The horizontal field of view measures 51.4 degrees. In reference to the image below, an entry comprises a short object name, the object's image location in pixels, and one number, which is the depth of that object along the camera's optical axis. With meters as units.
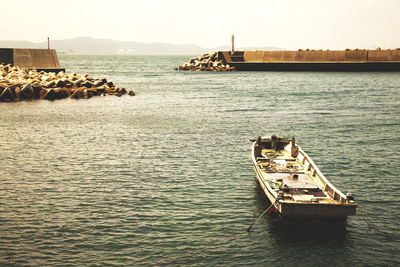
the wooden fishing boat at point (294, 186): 13.52
